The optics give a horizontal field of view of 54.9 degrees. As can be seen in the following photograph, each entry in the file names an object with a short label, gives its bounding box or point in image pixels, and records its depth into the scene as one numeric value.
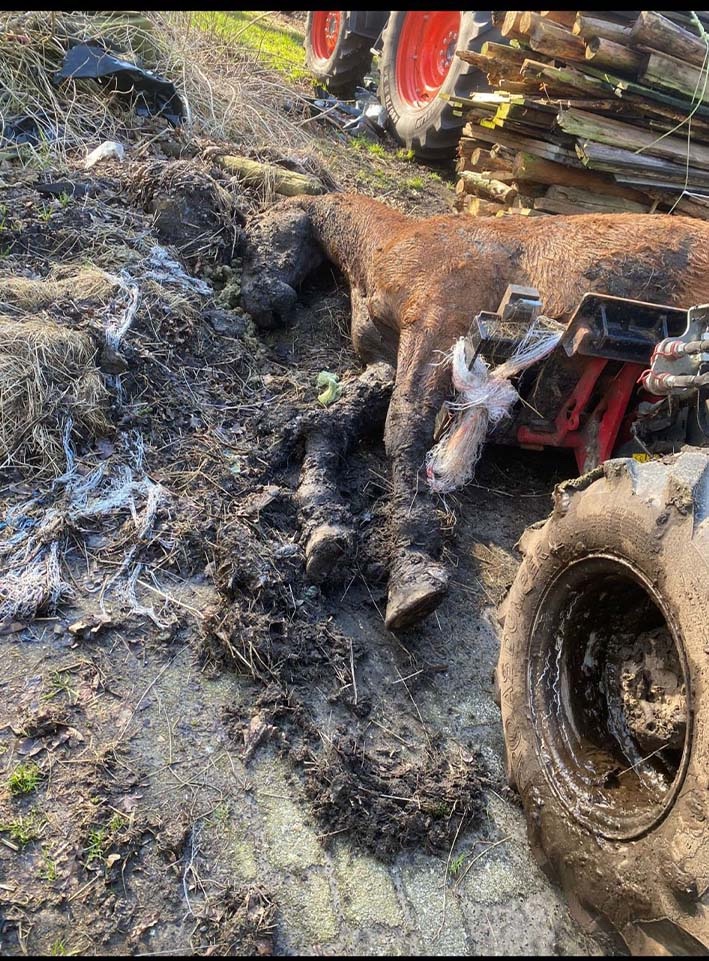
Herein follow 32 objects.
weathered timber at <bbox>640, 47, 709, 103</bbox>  4.69
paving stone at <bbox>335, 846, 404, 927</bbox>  2.15
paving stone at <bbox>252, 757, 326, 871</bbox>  2.23
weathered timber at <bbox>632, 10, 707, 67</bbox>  4.59
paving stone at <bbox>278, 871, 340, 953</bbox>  2.07
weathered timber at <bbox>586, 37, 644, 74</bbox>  4.71
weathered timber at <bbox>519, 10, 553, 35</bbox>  4.87
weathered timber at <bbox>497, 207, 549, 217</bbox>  5.43
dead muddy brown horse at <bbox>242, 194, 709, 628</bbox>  3.31
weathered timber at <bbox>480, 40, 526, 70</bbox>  5.39
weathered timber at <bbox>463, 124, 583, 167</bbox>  5.20
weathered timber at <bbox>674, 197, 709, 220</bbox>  5.13
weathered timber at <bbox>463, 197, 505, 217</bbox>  5.96
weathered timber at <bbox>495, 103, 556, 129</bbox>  5.22
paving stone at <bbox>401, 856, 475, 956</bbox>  2.14
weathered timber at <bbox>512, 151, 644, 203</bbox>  5.30
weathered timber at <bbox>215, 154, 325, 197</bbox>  5.50
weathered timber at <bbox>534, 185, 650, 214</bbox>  5.32
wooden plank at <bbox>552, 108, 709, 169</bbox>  4.93
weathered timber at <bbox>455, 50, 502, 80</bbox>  5.53
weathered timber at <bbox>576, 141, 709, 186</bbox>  4.95
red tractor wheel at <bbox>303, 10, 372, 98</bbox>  9.00
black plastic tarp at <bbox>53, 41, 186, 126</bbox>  5.87
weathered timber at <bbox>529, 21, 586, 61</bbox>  4.86
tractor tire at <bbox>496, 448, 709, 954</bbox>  1.77
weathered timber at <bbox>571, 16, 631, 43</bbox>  4.71
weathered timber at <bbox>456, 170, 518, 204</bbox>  5.77
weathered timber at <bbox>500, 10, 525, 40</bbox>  5.13
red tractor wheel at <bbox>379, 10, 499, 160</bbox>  7.41
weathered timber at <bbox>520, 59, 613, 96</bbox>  4.91
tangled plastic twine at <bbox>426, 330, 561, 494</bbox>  3.13
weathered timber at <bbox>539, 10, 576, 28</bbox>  4.95
